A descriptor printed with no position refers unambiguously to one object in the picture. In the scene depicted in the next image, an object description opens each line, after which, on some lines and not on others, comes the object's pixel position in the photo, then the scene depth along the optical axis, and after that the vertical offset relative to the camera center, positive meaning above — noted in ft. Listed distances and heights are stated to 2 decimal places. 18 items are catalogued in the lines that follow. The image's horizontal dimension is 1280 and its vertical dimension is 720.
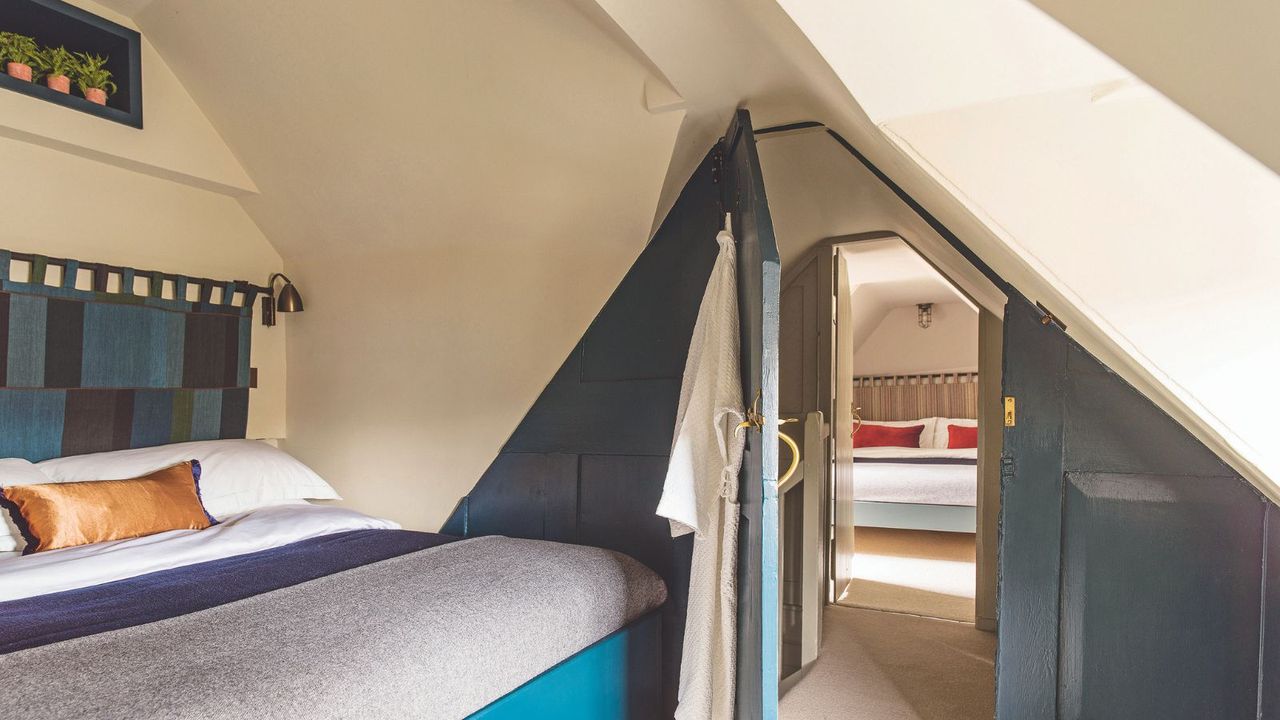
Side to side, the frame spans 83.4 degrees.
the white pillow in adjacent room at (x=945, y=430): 20.98 -1.22
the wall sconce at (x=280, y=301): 10.54 +1.06
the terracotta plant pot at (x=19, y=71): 8.12 +3.37
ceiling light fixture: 22.94 +2.35
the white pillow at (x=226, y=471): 8.27 -1.22
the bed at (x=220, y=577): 3.92 -1.59
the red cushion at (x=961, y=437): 20.59 -1.37
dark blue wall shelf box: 8.43 +4.14
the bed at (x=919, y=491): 16.71 -2.46
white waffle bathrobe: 5.99 -1.01
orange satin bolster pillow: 6.92 -1.44
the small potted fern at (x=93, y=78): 8.83 +3.61
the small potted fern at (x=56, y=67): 8.53 +3.62
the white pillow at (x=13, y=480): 7.05 -1.19
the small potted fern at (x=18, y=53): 8.16 +3.67
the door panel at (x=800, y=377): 10.22 +0.13
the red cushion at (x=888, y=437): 21.49 -1.50
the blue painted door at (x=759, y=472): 4.86 -0.64
